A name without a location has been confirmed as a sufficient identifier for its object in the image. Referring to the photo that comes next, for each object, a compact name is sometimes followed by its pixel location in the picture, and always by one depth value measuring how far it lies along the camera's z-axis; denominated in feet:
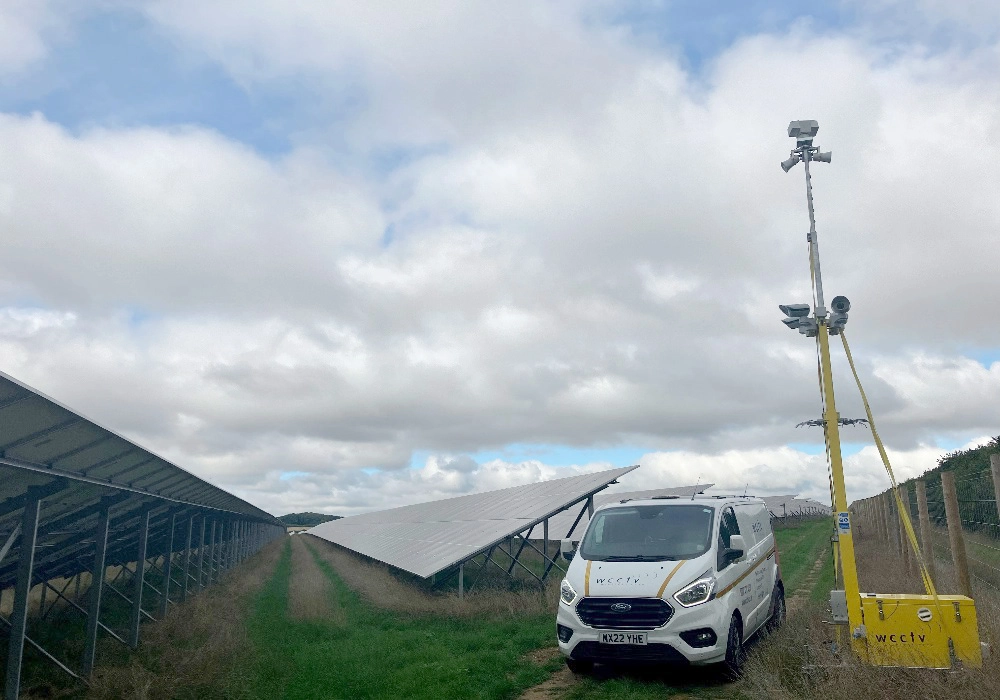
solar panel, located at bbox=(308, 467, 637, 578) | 62.23
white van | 29.27
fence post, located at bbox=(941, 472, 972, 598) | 32.07
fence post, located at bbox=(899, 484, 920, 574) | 49.87
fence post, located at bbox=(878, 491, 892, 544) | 71.72
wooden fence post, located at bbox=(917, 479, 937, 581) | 38.02
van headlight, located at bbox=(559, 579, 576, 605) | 31.73
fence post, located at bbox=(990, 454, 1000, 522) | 29.76
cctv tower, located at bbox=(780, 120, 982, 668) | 25.44
